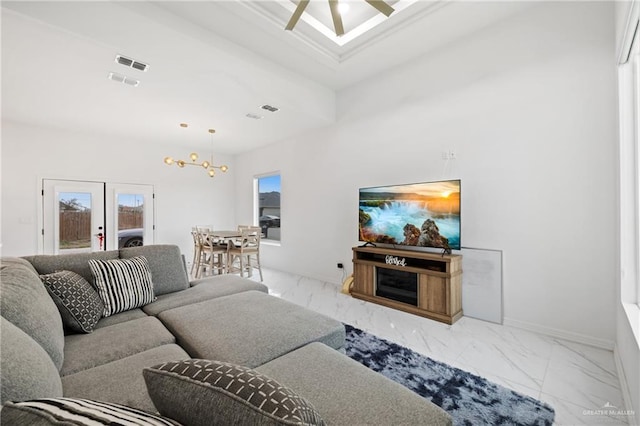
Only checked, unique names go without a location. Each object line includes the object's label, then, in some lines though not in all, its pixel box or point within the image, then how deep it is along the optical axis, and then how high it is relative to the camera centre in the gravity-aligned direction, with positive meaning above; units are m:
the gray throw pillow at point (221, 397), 0.58 -0.42
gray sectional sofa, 0.72 -0.70
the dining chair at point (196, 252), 5.27 -0.73
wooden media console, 2.91 -0.80
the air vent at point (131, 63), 2.76 +1.56
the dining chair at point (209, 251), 4.93 -0.66
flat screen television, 3.01 -0.03
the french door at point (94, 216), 4.89 -0.01
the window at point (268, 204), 6.09 +0.21
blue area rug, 1.56 -1.15
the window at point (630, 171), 1.90 +0.29
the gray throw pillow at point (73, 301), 1.65 -0.53
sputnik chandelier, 4.83 +0.95
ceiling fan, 2.17 +1.65
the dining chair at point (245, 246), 4.80 -0.58
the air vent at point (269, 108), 4.03 +1.56
